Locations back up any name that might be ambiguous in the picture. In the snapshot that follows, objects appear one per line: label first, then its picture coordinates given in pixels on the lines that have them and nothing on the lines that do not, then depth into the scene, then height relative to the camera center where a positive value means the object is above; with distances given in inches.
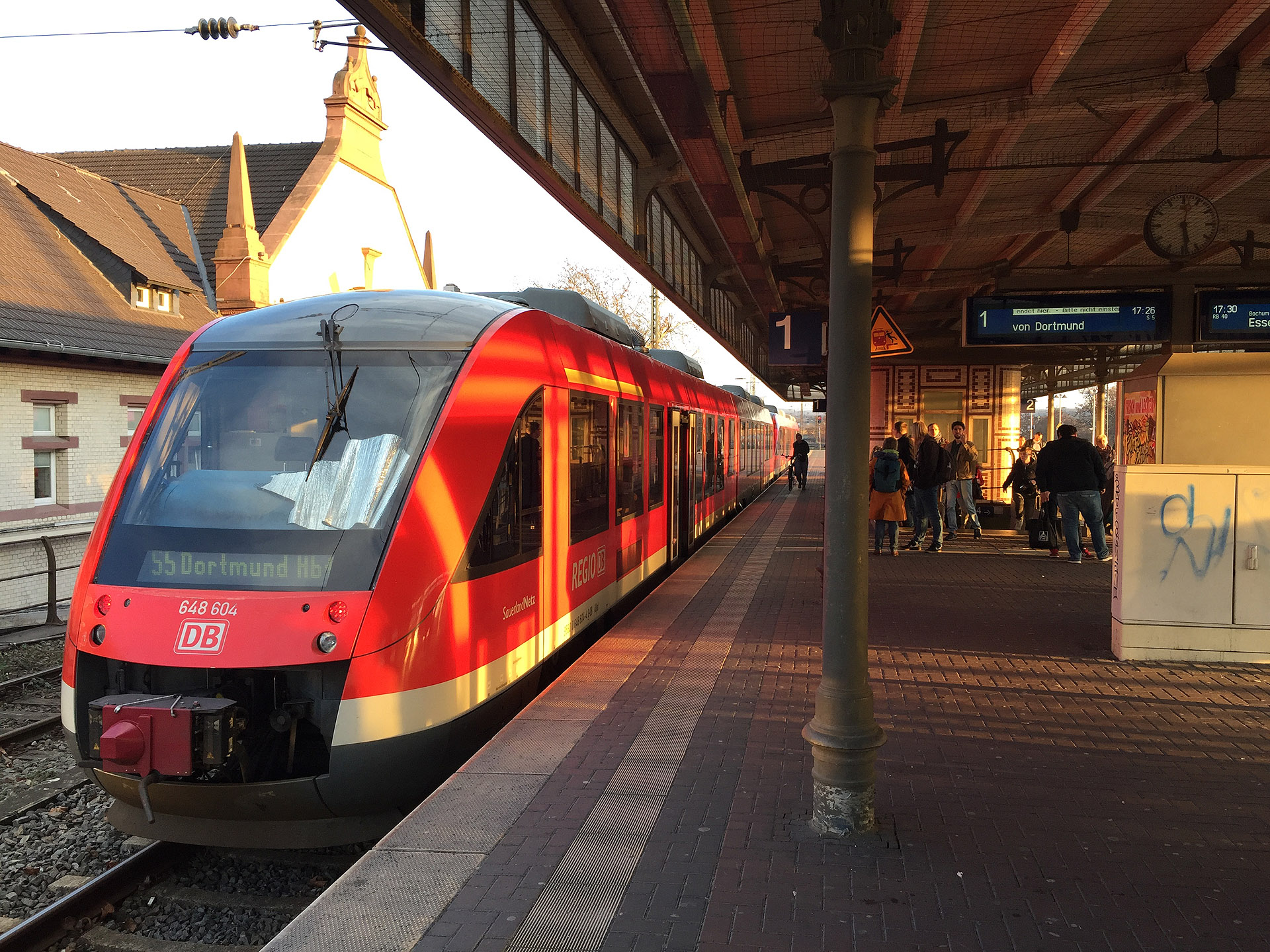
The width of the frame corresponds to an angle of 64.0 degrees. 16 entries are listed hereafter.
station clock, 361.1 +80.2
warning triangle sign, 331.0 +37.1
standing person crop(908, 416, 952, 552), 544.7 -14.8
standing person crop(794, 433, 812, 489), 1352.1 -11.8
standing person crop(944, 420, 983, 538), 625.6 -16.8
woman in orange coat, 526.9 -18.8
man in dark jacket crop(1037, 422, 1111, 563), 489.4 -12.9
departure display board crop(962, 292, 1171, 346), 365.4 +48.0
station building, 751.1 +181.6
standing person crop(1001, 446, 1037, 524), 610.5 -18.5
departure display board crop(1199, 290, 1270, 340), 365.1 +49.0
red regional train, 186.7 -25.2
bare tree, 1940.2 +283.3
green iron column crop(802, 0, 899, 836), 165.6 +5.0
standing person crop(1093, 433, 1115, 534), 600.7 -17.6
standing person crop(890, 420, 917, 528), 568.7 +0.4
